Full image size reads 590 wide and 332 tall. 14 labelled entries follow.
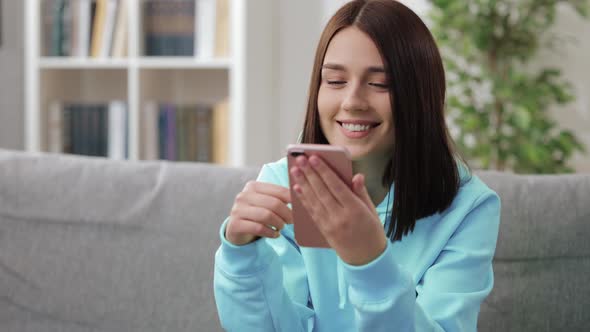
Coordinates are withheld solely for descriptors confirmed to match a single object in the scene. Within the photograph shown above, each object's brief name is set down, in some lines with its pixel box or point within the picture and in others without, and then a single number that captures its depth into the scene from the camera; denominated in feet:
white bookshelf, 8.86
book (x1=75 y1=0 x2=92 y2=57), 9.48
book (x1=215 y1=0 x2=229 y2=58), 9.03
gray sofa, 4.25
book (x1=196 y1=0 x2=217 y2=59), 9.12
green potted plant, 7.96
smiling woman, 2.93
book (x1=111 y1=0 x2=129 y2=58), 9.36
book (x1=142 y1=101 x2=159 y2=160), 9.43
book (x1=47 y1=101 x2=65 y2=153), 9.65
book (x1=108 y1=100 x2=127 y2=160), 9.50
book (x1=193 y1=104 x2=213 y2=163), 9.42
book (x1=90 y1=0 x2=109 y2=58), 9.45
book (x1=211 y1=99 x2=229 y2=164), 9.25
